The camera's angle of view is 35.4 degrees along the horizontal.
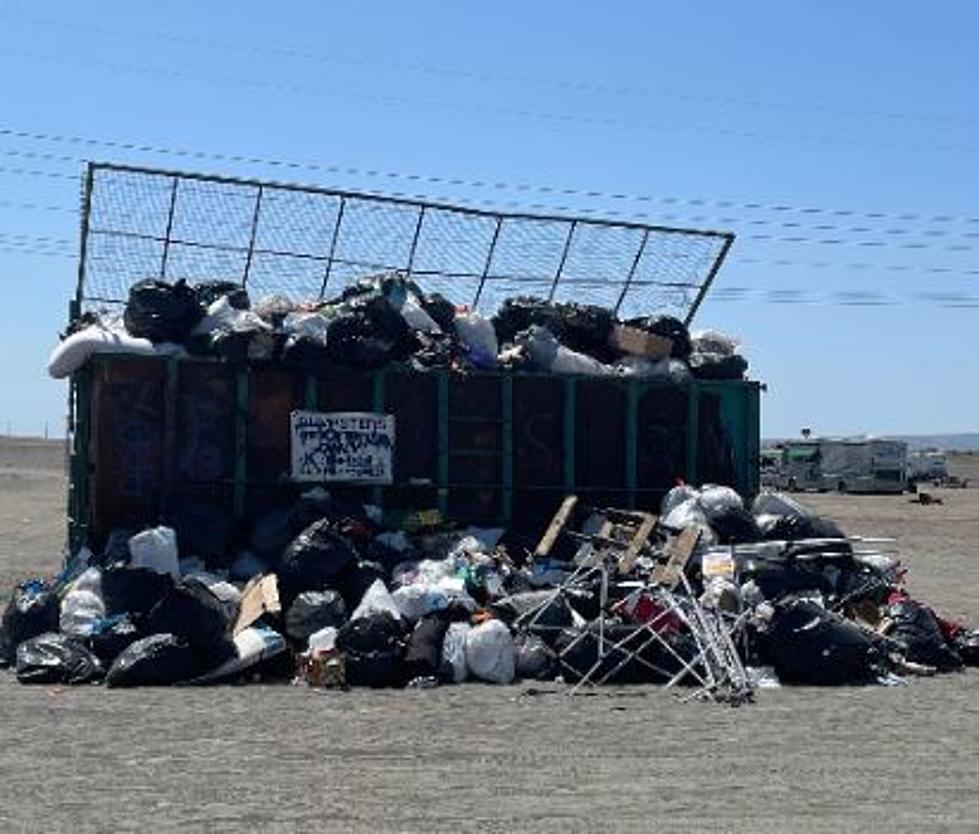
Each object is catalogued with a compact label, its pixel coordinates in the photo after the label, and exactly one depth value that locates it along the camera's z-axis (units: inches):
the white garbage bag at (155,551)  451.5
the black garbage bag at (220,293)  521.3
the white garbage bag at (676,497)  513.7
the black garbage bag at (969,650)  466.3
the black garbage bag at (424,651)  410.0
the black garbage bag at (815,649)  417.1
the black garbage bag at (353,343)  500.7
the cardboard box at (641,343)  554.3
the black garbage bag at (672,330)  563.5
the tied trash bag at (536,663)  414.9
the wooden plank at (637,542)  458.5
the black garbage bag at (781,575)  460.1
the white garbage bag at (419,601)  431.8
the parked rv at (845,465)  2100.1
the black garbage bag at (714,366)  558.6
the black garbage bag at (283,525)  477.4
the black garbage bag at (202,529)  478.3
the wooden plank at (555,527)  498.3
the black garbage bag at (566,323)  560.7
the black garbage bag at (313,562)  448.1
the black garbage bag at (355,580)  450.0
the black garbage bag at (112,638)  410.9
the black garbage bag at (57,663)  402.6
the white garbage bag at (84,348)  488.1
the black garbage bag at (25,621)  437.1
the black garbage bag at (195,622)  406.9
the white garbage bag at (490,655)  409.1
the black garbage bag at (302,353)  497.4
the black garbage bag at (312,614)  425.1
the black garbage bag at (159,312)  496.4
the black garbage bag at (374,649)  404.2
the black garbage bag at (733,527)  488.1
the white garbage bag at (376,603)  425.4
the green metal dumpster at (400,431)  494.9
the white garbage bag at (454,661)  411.5
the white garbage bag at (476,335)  536.1
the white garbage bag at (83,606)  429.1
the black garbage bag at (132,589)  431.8
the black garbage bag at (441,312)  538.3
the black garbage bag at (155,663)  394.6
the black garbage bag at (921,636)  449.4
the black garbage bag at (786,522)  494.9
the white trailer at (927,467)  2594.5
